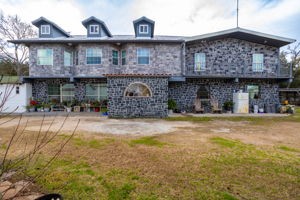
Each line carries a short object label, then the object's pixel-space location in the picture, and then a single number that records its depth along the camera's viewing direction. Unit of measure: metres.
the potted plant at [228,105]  14.17
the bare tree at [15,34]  19.53
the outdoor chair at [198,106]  13.96
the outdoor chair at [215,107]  13.88
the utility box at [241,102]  13.78
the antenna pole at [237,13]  14.41
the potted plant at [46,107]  13.73
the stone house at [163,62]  13.73
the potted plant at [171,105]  13.29
